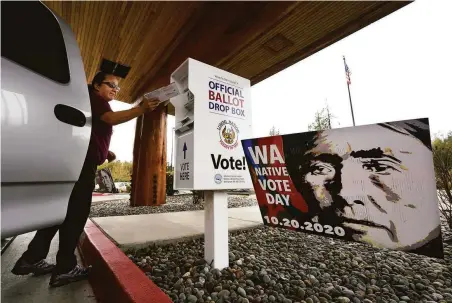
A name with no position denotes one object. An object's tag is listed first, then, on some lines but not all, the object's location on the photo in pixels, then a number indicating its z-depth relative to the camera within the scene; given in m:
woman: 1.48
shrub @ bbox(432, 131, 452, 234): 2.15
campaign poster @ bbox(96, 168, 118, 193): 10.46
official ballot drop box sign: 1.42
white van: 0.72
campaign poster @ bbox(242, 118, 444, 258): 0.88
